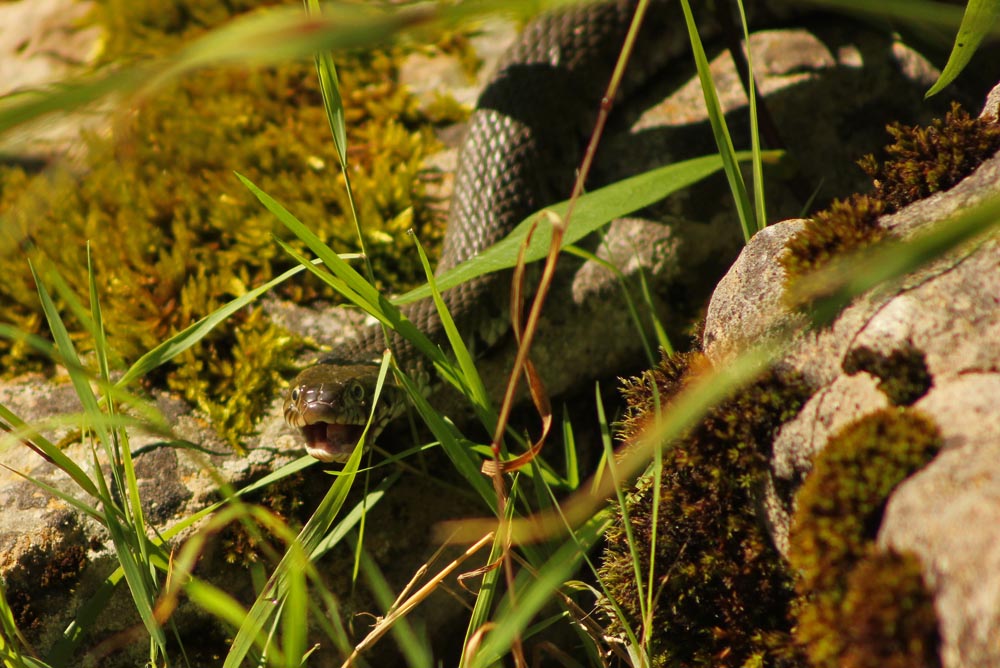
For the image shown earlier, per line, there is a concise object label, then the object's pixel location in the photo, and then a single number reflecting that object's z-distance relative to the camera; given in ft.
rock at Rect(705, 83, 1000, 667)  4.08
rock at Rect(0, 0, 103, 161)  16.96
